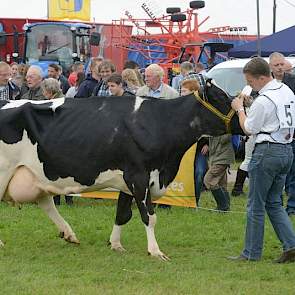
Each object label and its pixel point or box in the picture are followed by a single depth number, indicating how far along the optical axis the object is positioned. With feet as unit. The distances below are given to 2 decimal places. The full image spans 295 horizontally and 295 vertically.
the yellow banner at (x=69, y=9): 132.67
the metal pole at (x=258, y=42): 67.93
